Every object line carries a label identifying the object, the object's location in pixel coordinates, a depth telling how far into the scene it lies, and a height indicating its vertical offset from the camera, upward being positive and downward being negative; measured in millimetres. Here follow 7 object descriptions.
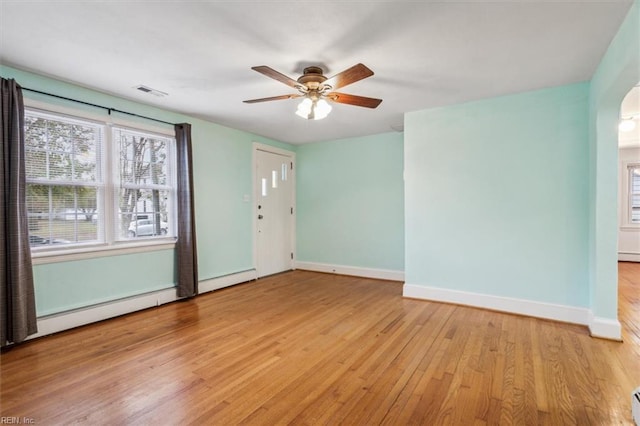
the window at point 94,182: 2932 +293
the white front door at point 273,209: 5320 -34
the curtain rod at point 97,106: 2884 +1115
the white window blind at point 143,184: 3568 +299
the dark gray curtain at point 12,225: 2572 -130
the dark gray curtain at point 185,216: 3986 -108
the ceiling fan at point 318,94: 2506 +1007
